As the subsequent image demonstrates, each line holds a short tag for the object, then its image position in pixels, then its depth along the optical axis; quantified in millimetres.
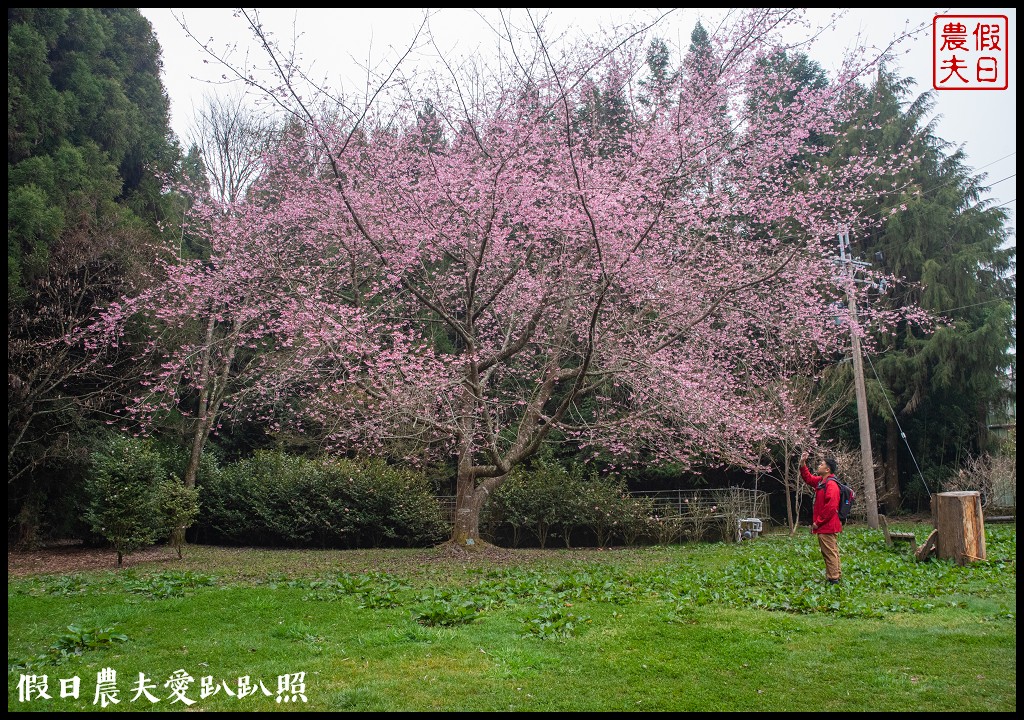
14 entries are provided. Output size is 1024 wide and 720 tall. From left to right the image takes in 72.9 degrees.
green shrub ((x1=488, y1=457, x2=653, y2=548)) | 12945
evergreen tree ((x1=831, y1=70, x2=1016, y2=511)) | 18125
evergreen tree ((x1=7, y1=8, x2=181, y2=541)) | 10891
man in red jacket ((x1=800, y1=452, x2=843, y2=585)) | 6699
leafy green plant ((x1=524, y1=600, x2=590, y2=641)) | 4728
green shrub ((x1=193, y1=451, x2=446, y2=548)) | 12961
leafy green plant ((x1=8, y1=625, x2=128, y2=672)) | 4066
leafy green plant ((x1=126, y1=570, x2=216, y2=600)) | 6438
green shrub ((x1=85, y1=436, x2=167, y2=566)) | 9766
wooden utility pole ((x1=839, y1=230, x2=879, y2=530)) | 13984
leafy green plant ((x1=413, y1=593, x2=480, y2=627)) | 5070
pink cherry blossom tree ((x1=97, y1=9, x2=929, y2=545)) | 8180
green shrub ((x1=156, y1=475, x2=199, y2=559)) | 10555
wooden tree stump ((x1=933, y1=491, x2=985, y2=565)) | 7527
